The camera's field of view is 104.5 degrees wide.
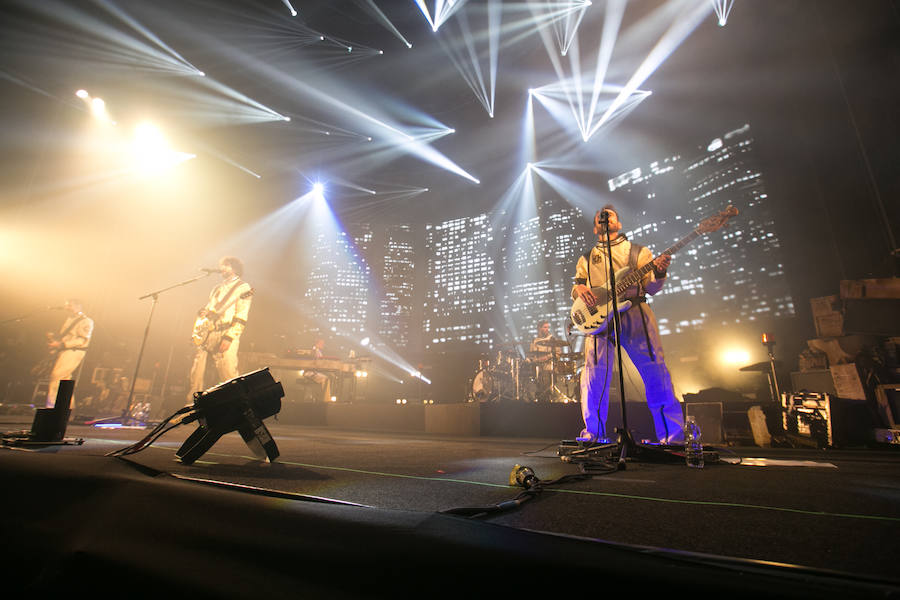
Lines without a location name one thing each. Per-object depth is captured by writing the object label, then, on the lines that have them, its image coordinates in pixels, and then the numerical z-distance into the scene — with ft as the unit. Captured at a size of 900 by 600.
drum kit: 31.14
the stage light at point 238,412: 7.73
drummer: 31.50
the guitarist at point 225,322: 24.38
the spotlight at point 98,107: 29.58
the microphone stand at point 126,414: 21.91
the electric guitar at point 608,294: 11.80
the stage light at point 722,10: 24.32
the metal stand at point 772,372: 21.98
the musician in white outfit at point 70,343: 27.05
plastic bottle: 8.63
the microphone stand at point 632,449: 8.78
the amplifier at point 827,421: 14.75
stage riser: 17.82
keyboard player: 36.94
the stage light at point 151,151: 32.63
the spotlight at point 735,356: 35.99
